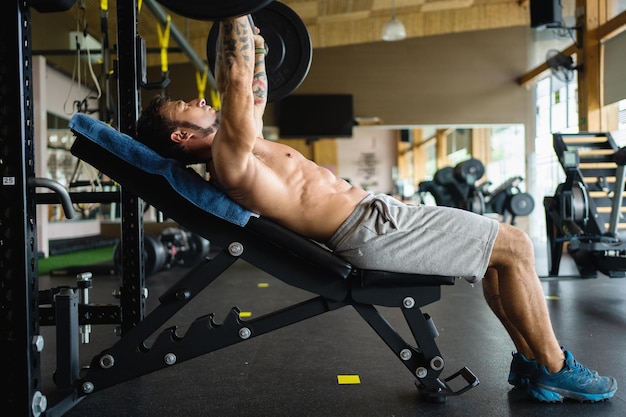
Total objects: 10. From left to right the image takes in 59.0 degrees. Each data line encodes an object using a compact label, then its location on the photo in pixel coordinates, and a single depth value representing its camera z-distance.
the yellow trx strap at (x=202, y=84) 5.40
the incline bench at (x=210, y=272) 1.47
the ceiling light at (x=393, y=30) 6.70
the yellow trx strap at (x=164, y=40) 3.94
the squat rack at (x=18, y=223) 1.33
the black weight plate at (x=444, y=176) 7.10
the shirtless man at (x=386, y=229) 1.53
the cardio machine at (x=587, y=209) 3.53
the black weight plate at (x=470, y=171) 6.71
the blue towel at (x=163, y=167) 1.46
